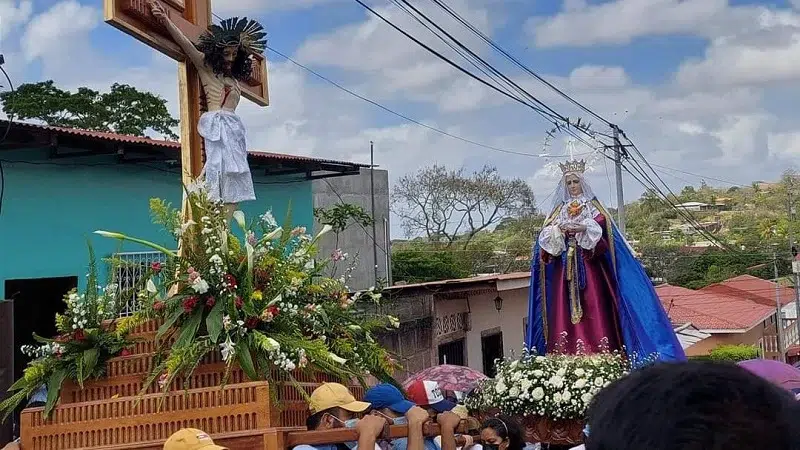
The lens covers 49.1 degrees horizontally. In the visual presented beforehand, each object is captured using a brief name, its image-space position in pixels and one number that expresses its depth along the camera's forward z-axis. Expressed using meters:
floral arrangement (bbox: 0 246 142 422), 3.59
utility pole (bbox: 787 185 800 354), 25.57
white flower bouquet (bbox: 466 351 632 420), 4.41
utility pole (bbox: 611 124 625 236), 17.55
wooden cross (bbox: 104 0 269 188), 4.18
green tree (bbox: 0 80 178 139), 17.98
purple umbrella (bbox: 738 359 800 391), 4.88
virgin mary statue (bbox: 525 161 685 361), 5.44
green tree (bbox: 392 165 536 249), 29.89
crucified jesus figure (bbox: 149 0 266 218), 4.46
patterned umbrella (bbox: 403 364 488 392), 6.06
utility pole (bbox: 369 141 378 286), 16.88
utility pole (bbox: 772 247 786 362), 28.02
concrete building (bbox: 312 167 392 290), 17.72
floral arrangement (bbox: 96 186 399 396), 3.56
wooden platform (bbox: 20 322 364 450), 3.33
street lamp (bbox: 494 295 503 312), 13.71
